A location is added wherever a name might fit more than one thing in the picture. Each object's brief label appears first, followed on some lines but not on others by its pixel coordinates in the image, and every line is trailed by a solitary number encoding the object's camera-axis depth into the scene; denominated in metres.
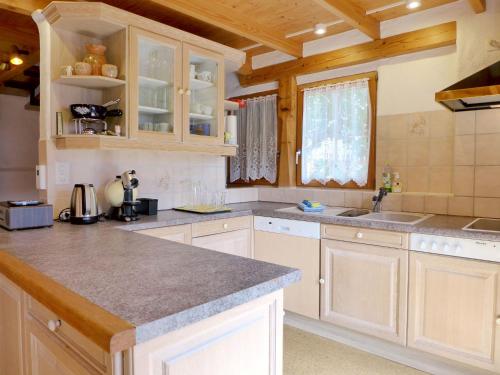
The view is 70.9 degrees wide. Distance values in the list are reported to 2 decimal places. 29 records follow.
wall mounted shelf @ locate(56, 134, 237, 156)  2.07
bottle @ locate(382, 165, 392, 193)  2.73
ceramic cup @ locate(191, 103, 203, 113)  2.64
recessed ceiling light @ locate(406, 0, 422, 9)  2.18
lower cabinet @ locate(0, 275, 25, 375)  1.24
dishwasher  2.48
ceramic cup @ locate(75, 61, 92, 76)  2.10
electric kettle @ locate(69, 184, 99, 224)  2.01
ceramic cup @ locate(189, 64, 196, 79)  2.58
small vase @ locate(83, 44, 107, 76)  2.15
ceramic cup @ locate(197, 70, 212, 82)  2.68
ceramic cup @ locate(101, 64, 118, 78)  2.15
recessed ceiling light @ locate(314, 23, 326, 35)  2.63
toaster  1.76
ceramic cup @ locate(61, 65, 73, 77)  2.10
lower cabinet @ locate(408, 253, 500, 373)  1.81
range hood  1.86
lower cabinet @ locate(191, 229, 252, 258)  2.46
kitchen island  0.77
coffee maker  2.17
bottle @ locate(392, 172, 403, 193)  2.71
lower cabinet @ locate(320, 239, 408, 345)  2.11
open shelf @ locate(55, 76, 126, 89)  2.09
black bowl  2.12
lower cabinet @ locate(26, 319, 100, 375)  0.90
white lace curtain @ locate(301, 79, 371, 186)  2.95
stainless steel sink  2.45
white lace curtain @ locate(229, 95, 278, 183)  3.56
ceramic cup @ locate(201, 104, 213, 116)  2.72
